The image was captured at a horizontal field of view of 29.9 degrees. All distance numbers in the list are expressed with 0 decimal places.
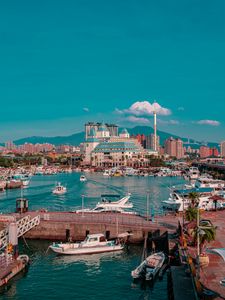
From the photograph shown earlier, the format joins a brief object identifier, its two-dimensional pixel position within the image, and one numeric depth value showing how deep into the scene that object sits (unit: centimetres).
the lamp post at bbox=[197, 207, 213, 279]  1892
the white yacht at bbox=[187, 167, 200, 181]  10686
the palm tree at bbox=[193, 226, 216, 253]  2214
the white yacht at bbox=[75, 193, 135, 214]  4520
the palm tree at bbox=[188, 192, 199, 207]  3597
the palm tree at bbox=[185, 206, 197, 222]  2858
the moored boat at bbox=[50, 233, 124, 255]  2791
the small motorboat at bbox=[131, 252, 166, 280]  2275
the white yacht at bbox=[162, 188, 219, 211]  4497
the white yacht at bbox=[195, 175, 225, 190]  6317
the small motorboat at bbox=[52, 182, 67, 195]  6750
